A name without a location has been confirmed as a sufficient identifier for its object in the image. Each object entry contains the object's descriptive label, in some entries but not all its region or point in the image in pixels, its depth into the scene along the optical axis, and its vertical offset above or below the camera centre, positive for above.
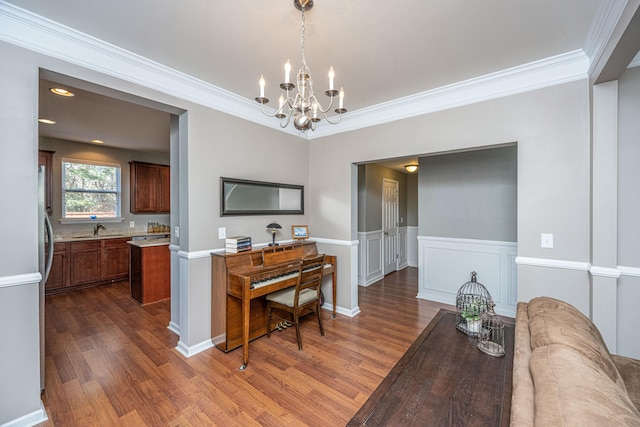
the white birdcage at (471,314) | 1.60 -0.62
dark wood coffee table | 1.00 -0.76
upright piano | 2.52 -0.73
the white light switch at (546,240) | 2.26 -0.24
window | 4.75 +0.44
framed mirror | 2.90 +0.18
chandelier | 1.48 +0.65
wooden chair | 2.64 -0.88
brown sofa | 0.69 -0.52
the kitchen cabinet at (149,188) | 5.30 +0.52
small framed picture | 3.63 -0.26
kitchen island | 3.82 -0.84
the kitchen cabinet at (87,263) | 4.34 -0.87
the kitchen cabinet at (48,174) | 4.40 +0.66
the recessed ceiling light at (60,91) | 2.66 +1.23
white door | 5.60 -0.24
